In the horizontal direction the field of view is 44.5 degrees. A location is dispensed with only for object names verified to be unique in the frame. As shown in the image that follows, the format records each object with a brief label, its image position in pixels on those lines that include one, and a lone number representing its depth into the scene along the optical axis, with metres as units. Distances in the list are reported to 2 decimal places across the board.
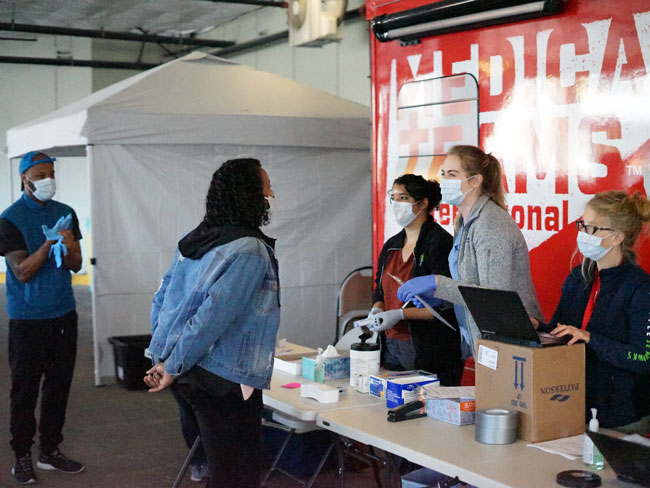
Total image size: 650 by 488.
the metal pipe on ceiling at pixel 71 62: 14.13
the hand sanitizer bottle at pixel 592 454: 2.15
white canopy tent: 6.36
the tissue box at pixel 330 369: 3.24
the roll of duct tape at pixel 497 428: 2.37
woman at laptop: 2.51
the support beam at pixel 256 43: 12.24
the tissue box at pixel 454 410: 2.60
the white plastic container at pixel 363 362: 3.11
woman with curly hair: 2.46
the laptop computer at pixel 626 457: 1.92
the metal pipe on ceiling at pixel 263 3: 10.84
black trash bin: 6.14
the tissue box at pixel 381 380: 2.95
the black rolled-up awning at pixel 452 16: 3.24
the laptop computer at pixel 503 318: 2.39
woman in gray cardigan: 2.87
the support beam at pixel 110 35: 12.05
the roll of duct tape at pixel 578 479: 2.01
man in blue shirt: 3.98
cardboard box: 2.38
